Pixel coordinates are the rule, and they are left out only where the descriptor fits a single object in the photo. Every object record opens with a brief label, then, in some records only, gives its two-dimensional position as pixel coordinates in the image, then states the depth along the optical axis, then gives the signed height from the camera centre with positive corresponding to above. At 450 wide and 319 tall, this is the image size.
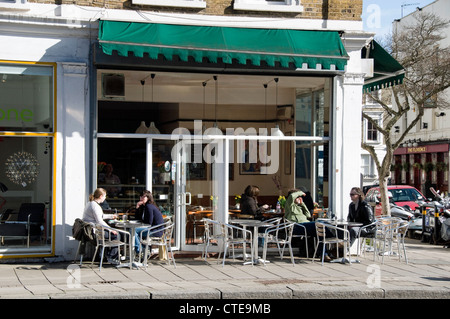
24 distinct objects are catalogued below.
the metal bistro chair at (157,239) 11.78 -1.35
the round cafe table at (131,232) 11.54 -1.19
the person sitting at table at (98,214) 11.77 -0.88
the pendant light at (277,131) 14.11 +0.70
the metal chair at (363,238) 12.85 -1.43
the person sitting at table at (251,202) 13.83 -0.79
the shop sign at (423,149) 41.09 +1.01
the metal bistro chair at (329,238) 12.40 -1.34
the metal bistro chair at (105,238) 11.40 -1.29
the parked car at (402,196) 24.14 -1.19
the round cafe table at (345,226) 12.55 -1.18
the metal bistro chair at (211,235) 12.84 -1.40
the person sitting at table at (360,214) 12.97 -0.97
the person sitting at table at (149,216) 12.07 -0.96
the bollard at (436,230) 17.44 -1.72
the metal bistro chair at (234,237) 12.32 -1.40
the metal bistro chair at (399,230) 13.11 -1.34
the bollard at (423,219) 18.29 -1.51
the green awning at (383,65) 14.54 +2.18
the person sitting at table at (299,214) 13.17 -0.99
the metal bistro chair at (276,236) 12.42 -1.38
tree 21.73 +3.36
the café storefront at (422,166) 41.16 -0.12
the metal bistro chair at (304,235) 13.10 -1.40
